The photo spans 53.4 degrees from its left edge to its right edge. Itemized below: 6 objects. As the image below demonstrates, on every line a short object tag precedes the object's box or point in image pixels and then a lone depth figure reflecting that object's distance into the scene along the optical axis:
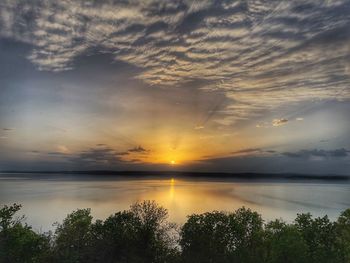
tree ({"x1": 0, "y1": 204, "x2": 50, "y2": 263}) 44.22
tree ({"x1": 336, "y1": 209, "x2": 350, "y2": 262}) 43.61
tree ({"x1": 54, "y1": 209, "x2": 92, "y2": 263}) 42.47
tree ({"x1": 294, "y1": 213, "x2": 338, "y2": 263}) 44.62
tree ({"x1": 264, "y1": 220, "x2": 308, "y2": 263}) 43.72
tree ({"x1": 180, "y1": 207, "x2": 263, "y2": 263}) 44.88
